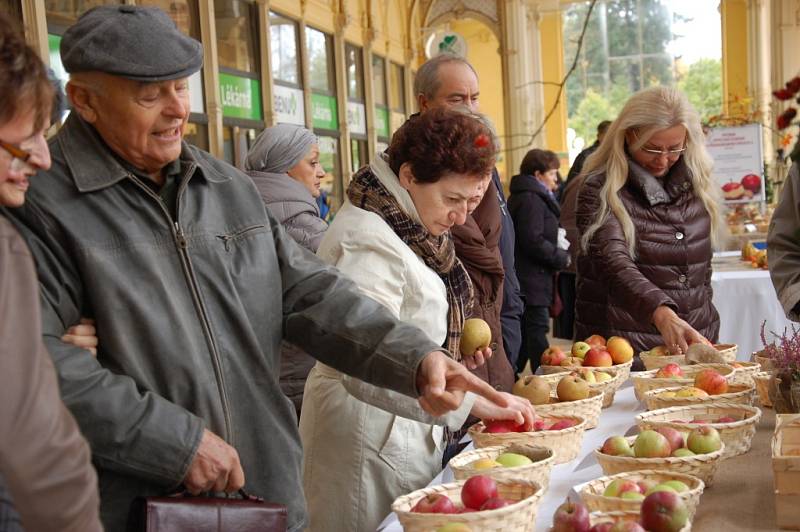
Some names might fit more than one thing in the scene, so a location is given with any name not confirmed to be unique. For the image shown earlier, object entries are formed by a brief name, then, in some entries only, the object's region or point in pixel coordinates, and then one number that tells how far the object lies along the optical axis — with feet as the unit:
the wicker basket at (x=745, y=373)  8.97
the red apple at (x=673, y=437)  6.74
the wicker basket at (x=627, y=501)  5.65
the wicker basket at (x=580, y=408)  8.05
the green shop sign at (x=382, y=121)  54.85
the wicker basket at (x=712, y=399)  7.96
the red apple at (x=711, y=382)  8.40
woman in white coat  7.98
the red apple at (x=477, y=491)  5.85
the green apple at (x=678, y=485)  5.84
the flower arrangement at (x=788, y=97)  5.83
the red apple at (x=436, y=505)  5.70
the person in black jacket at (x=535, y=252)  22.09
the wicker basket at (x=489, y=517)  5.43
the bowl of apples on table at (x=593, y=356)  10.07
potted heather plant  7.93
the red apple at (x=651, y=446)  6.59
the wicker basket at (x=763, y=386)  9.02
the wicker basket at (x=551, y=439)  7.14
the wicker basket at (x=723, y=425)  7.14
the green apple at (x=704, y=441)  6.66
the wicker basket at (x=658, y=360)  9.95
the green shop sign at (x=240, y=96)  36.52
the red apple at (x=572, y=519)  5.38
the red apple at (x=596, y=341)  10.73
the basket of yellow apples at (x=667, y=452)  6.37
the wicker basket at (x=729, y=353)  10.07
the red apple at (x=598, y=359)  10.07
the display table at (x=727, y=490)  6.07
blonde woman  11.66
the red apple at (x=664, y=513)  5.29
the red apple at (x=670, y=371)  9.18
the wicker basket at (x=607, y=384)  9.17
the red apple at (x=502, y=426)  7.32
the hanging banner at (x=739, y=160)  27.20
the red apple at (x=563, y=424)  7.55
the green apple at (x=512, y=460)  6.56
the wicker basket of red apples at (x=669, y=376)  8.99
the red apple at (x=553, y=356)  10.16
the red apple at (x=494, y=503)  5.60
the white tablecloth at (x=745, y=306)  18.70
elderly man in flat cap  5.76
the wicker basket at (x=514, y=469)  6.23
